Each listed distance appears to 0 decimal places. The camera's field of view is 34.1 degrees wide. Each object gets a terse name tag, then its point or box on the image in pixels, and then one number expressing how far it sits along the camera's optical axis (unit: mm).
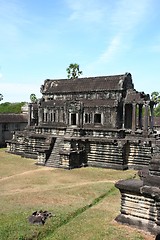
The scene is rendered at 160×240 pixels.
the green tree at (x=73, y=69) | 47059
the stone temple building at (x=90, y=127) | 22594
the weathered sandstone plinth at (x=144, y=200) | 9211
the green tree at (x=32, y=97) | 61162
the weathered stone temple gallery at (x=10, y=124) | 36938
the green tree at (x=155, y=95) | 71875
